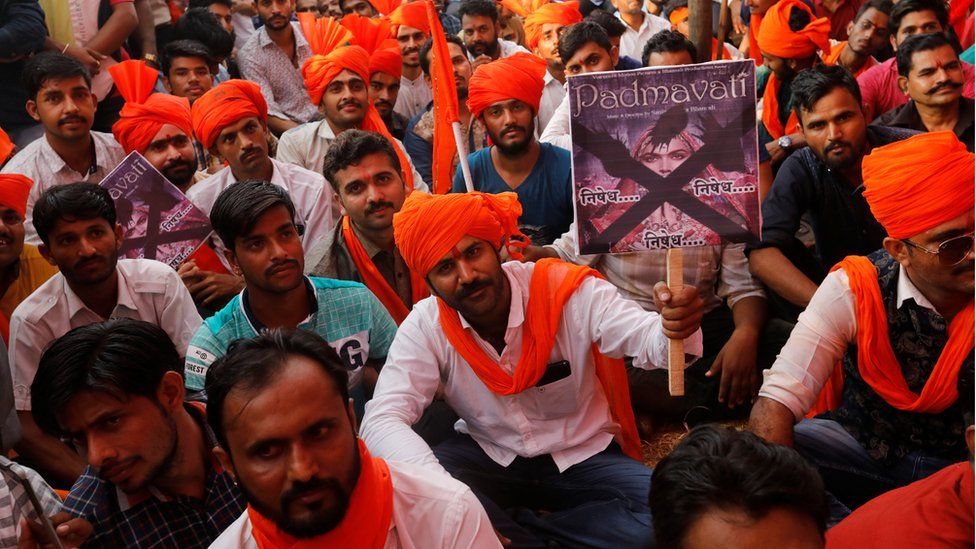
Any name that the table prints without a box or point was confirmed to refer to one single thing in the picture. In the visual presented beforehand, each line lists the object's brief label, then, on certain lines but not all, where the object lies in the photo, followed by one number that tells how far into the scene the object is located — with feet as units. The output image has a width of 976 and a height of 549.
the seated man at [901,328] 9.25
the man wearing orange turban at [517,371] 10.11
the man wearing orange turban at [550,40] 22.74
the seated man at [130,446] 8.38
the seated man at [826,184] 13.65
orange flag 13.55
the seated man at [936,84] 15.52
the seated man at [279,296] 11.54
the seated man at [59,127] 16.78
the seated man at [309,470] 6.93
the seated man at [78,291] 12.10
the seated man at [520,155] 16.05
